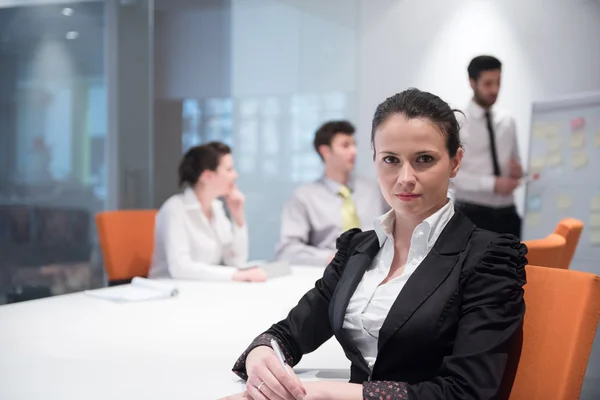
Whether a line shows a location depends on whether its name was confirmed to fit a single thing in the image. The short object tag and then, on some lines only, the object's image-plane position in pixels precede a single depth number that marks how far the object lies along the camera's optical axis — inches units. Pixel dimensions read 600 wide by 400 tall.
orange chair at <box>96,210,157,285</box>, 140.0
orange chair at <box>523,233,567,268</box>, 90.7
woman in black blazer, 49.4
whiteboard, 171.9
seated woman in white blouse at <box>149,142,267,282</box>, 129.3
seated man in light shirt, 160.9
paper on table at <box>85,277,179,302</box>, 105.3
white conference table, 60.7
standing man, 178.5
